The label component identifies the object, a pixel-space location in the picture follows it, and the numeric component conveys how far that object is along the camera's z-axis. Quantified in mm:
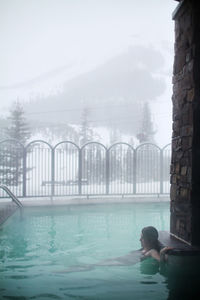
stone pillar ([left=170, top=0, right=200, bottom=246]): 3896
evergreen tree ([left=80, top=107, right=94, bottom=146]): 45875
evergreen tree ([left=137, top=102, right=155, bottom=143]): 43781
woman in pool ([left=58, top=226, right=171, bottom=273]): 4512
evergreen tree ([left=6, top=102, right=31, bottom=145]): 27297
